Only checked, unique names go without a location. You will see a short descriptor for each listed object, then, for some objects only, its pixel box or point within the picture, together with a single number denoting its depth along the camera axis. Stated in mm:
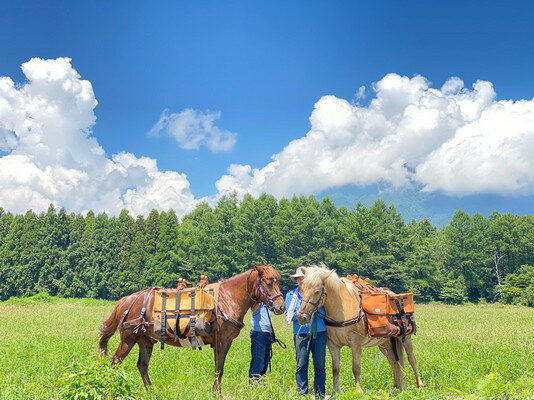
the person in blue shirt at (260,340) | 7391
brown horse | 7211
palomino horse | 6676
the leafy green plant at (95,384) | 4699
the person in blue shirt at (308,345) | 6711
